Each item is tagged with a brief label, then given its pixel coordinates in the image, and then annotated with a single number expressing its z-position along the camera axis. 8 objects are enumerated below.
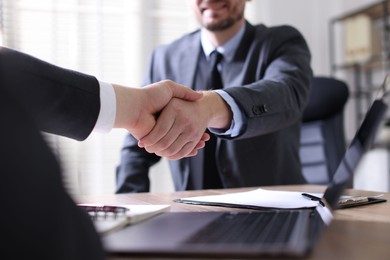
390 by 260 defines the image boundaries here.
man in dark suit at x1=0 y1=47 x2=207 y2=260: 0.25
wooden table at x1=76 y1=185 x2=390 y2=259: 0.48
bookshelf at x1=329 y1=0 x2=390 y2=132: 3.03
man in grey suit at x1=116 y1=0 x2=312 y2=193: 1.41
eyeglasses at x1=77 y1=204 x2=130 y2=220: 0.63
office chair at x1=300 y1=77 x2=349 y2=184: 1.92
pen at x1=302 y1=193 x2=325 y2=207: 0.87
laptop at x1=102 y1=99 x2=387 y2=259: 0.40
